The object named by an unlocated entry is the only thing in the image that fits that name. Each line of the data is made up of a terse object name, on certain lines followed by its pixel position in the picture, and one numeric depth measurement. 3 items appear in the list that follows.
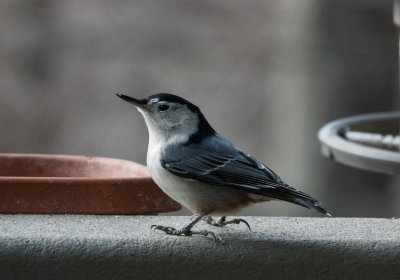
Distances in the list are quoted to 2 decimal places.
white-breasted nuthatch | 5.57
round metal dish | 6.19
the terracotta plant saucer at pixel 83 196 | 5.61
